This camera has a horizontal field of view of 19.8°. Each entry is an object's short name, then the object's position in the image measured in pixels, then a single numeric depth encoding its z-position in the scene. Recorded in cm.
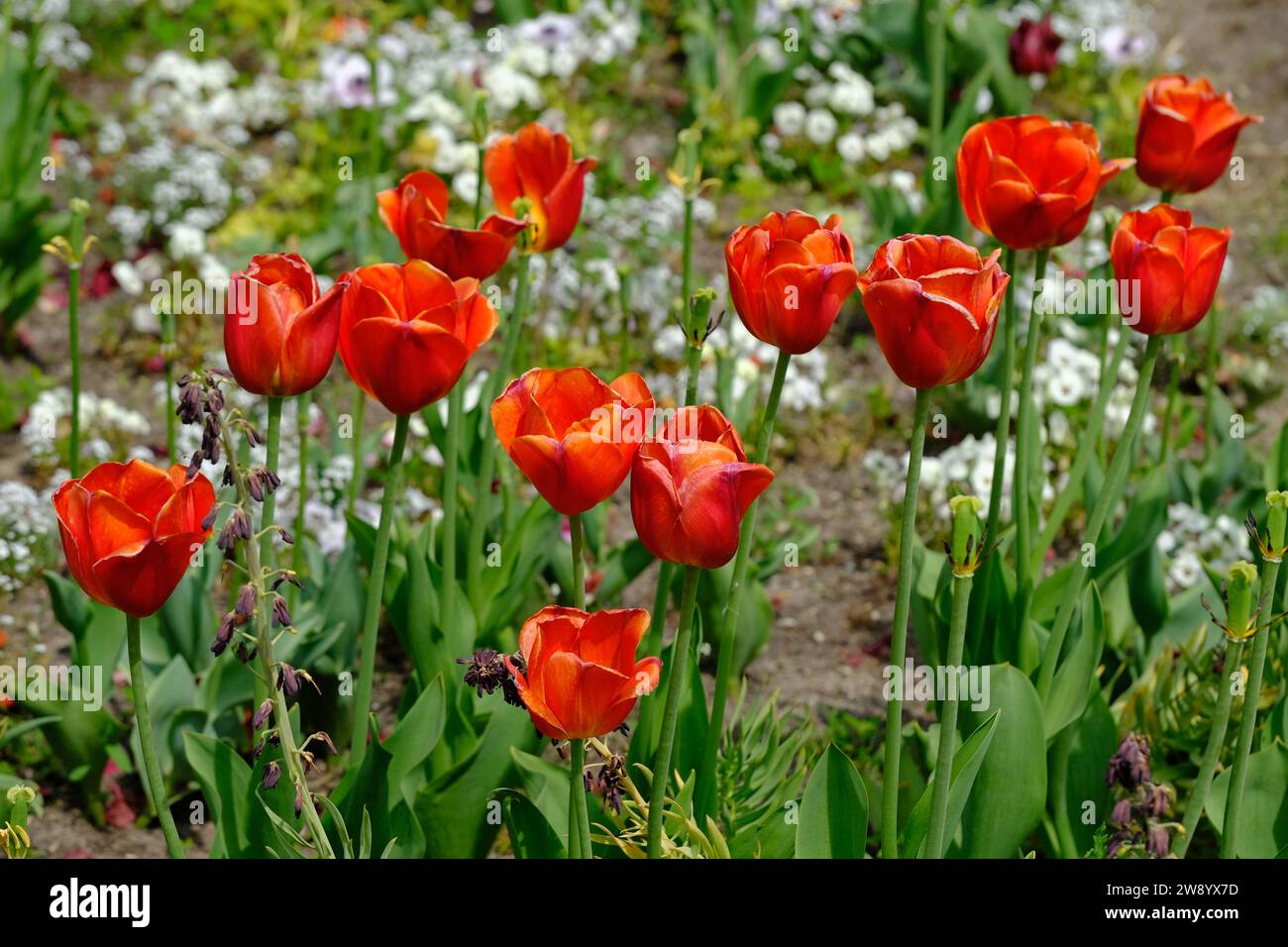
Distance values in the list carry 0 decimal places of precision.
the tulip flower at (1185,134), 183
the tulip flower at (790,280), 158
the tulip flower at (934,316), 153
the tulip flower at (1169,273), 166
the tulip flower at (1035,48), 276
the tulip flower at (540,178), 178
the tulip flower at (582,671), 149
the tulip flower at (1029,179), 170
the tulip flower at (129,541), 153
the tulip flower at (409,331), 157
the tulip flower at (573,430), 152
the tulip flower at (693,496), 148
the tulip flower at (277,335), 157
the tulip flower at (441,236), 170
